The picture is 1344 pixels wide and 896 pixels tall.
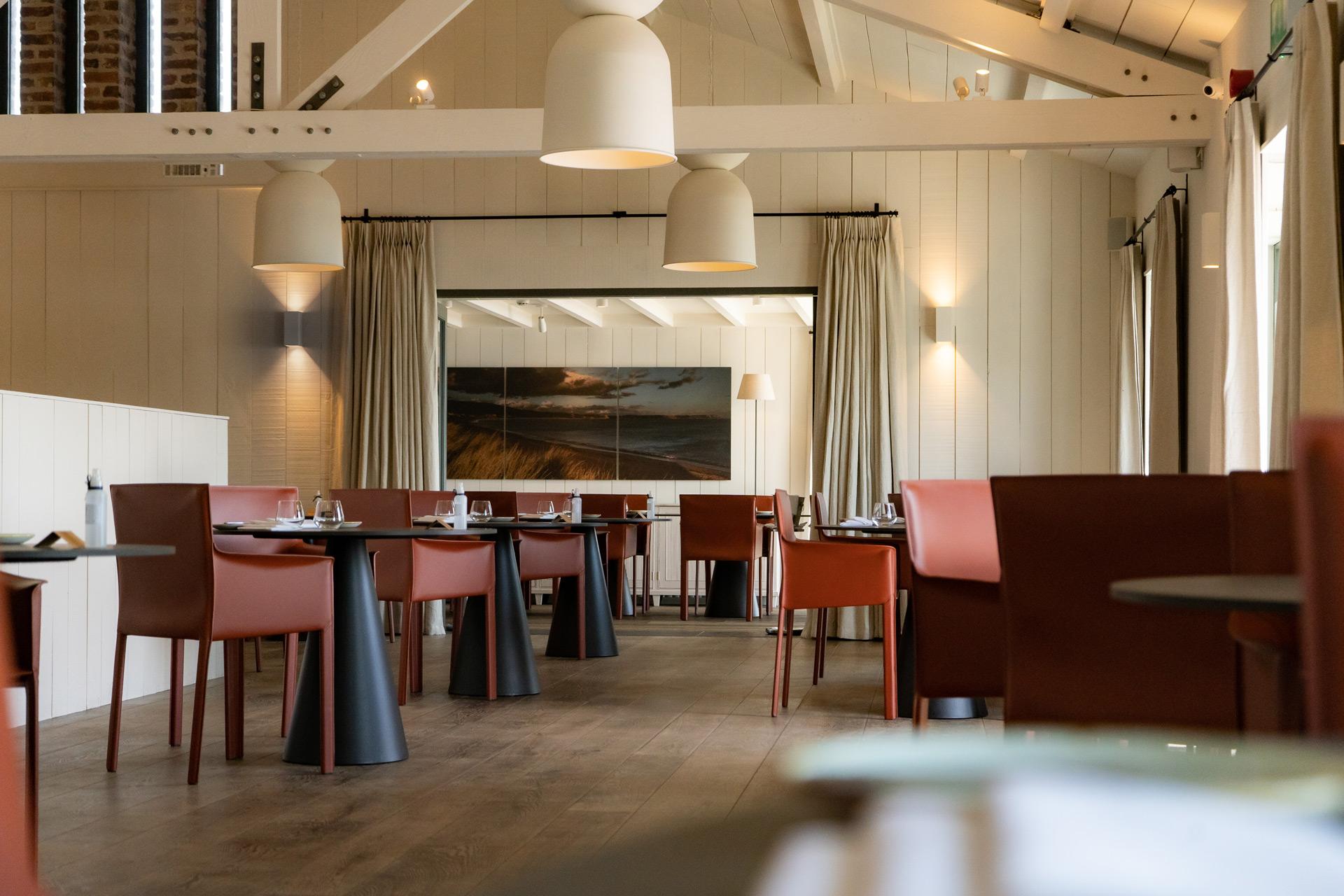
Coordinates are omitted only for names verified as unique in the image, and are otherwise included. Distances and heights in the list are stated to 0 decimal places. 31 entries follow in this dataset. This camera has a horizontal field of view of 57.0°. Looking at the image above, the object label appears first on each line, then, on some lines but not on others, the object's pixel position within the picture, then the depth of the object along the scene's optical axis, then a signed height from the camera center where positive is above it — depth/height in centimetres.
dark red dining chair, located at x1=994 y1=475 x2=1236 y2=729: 263 -32
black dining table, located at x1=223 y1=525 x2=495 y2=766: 421 -80
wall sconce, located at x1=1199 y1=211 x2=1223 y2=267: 541 +99
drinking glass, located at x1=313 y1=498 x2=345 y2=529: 465 -21
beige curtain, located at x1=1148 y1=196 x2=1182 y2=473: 639 +56
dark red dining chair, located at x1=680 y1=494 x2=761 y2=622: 959 -55
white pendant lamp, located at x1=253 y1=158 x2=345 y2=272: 671 +128
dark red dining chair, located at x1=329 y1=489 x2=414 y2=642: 570 -29
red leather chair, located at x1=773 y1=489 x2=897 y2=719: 516 -50
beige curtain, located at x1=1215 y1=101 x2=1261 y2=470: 486 +66
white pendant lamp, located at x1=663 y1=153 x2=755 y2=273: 612 +119
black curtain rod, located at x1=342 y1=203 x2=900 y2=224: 853 +173
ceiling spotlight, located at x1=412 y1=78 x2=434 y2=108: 683 +203
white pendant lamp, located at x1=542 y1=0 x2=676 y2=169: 417 +127
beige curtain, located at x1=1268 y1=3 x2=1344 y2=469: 384 +74
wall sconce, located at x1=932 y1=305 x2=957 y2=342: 844 +93
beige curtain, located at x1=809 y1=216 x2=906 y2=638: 836 +57
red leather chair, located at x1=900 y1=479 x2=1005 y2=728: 348 -50
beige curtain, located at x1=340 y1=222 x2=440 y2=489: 880 +71
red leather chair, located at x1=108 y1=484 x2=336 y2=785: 394 -43
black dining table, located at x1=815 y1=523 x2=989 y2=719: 521 -102
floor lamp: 1207 +71
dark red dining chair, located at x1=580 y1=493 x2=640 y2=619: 930 -73
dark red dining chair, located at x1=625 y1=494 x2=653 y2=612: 1027 -78
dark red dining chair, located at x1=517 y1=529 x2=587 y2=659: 709 -57
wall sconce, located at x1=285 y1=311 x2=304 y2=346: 896 +95
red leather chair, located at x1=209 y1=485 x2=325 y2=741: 535 -21
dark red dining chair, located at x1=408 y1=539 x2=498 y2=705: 537 -53
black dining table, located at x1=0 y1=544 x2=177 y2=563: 231 -18
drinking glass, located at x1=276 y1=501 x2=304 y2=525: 481 -20
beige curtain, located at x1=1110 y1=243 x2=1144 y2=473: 761 +53
